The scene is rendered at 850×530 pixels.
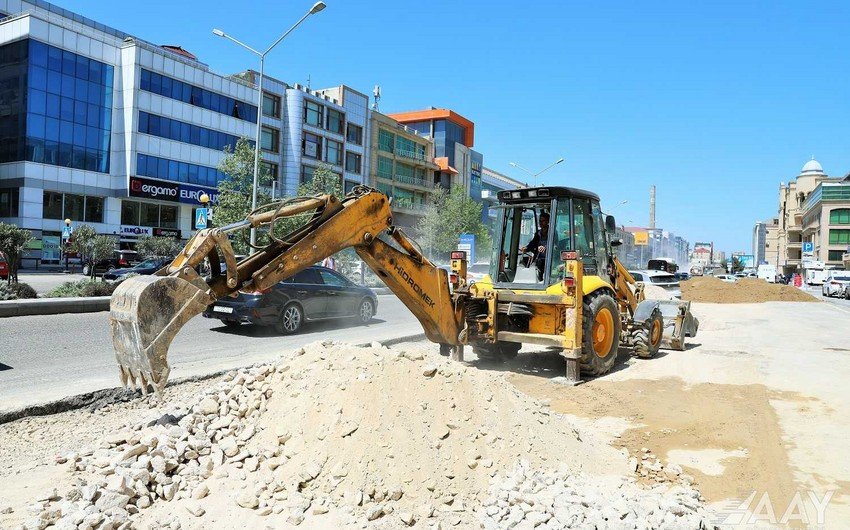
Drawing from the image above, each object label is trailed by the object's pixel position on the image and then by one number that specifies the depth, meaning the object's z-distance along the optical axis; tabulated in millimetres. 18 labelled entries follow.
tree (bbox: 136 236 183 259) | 32062
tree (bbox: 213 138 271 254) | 25828
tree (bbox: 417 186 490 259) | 51625
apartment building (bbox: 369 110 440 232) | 61562
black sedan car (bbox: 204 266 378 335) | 12625
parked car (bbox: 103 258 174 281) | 24969
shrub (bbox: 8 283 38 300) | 15318
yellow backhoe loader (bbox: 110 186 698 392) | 4840
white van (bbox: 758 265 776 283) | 75062
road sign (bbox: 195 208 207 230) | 20812
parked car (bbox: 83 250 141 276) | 30625
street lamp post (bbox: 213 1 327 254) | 24297
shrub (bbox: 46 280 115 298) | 16812
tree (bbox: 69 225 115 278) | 23547
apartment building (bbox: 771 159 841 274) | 106625
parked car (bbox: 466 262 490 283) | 22872
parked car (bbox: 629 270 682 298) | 25375
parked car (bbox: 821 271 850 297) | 42656
